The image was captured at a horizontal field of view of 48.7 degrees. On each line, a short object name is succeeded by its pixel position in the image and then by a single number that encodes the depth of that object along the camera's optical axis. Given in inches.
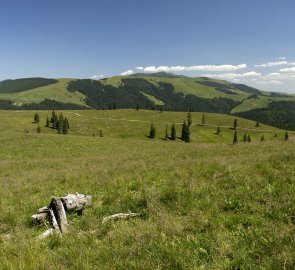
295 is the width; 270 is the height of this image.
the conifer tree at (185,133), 6742.1
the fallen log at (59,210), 339.3
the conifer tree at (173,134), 6653.5
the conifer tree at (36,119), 6501.0
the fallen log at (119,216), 348.9
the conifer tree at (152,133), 6628.9
